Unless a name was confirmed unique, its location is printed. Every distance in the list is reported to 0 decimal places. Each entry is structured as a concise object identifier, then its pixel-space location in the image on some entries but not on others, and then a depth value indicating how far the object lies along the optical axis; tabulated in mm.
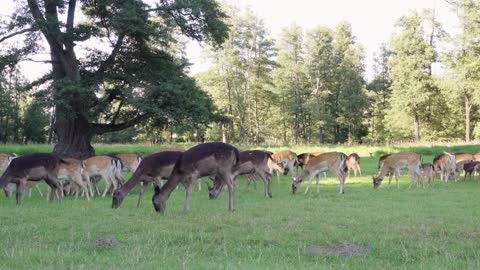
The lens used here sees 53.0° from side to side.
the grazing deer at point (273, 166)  21509
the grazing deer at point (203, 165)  11414
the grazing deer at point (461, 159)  21781
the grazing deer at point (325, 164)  16875
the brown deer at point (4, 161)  19906
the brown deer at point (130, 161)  18656
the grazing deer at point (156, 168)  12762
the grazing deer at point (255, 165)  15483
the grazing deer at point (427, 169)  19297
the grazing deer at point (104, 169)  15781
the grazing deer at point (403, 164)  18656
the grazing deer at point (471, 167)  20906
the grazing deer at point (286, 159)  22562
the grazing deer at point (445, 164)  21344
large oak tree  21438
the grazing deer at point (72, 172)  14875
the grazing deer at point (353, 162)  23219
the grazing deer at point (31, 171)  13414
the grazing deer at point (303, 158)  24859
